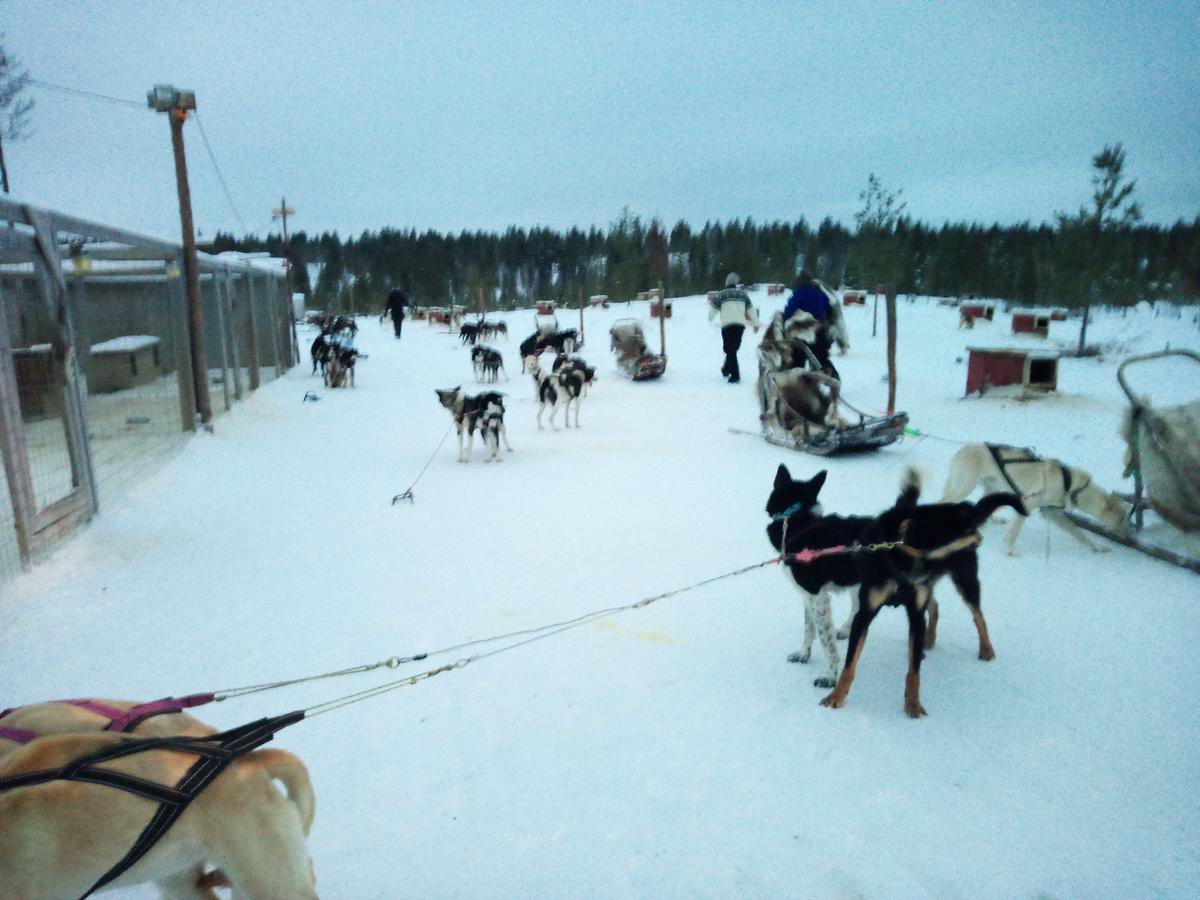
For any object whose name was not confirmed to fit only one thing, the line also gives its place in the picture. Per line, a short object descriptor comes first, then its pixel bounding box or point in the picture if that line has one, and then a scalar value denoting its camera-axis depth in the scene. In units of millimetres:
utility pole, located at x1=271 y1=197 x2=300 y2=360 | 18931
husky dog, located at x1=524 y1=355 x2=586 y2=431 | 10305
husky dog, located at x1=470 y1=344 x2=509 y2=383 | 16375
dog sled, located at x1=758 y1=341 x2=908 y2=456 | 7910
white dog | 4812
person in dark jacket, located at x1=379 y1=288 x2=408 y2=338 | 25803
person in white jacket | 14000
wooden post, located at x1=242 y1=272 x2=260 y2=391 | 13406
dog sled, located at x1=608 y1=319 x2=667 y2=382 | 15258
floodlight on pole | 9125
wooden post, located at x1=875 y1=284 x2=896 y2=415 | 9508
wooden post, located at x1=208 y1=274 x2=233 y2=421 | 10672
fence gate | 4434
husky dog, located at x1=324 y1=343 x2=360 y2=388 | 15000
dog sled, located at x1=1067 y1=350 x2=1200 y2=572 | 4598
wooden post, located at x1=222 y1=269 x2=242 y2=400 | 11328
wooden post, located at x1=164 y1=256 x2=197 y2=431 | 8734
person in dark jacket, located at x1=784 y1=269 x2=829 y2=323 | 12047
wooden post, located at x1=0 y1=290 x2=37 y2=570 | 4332
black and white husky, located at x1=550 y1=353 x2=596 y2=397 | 10395
